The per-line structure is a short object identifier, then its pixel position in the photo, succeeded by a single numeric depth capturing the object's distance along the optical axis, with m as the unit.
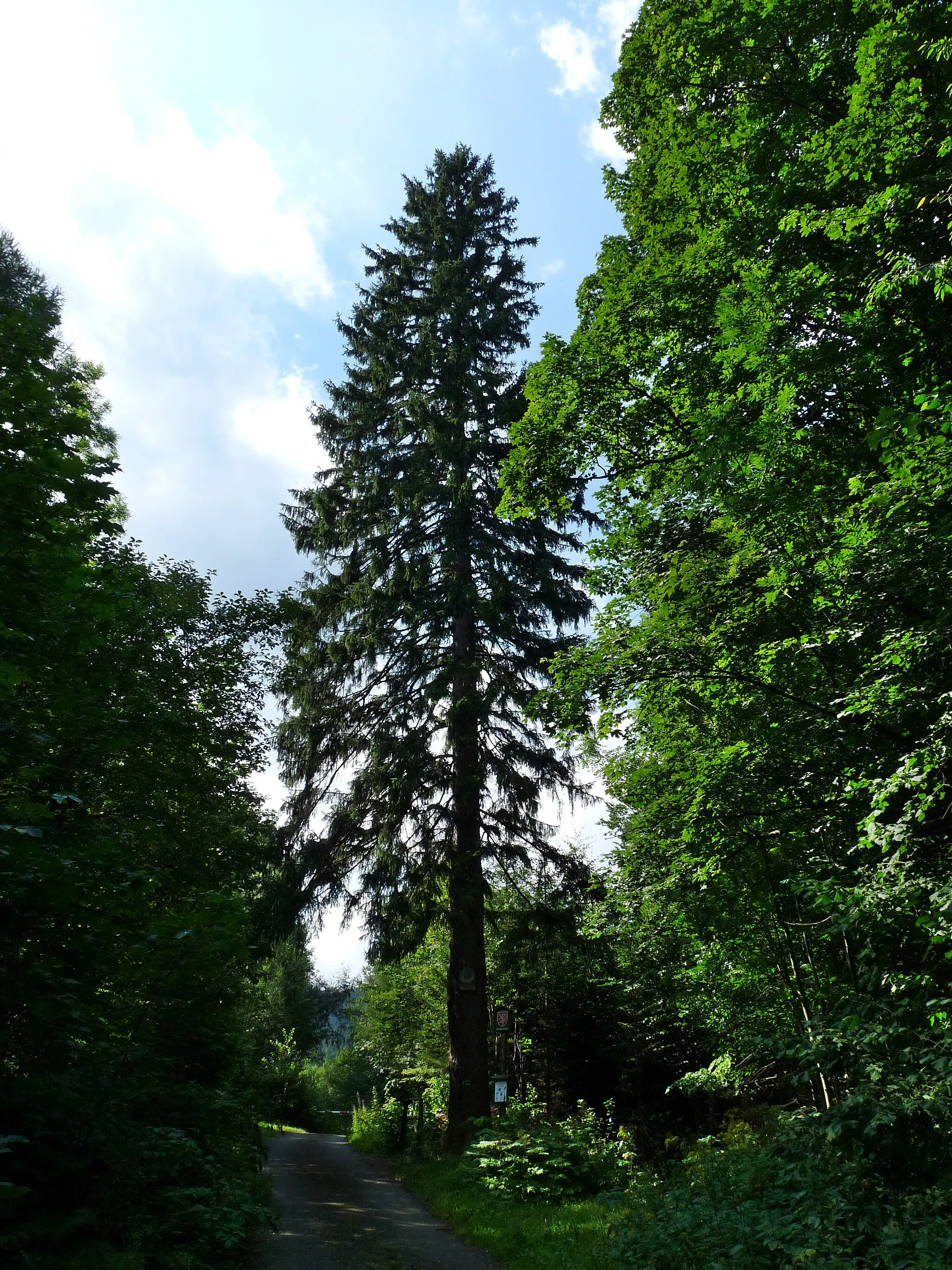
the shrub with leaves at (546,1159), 9.41
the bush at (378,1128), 17.84
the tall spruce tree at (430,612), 12.82
